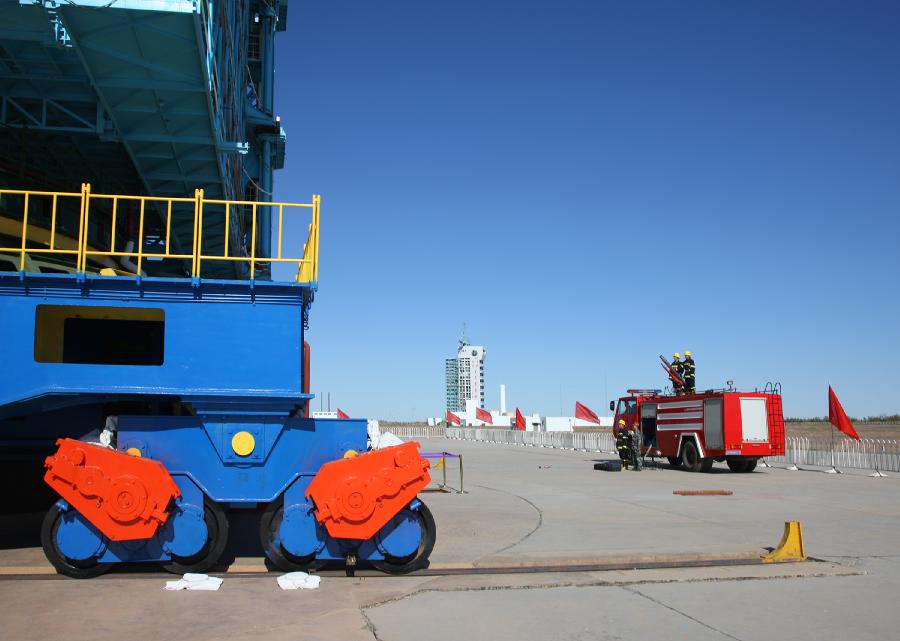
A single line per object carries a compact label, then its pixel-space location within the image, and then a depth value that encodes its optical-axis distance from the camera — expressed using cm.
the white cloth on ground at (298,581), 723
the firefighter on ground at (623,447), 2453
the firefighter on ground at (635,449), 2436
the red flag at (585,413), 4191
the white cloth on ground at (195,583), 712
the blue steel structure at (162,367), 749
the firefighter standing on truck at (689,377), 2512
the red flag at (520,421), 5050
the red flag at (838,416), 2406
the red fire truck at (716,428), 2205
